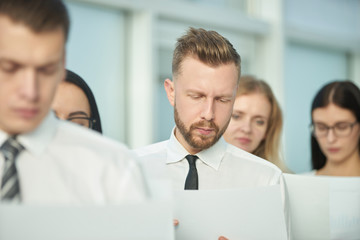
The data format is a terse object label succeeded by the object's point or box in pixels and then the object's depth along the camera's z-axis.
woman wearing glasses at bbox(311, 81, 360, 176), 2.24
